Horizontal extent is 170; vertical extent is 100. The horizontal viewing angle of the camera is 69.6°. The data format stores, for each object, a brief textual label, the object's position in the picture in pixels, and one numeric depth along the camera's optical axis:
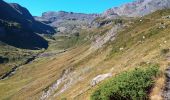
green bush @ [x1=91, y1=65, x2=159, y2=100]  12.34
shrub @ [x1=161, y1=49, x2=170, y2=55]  17.40
